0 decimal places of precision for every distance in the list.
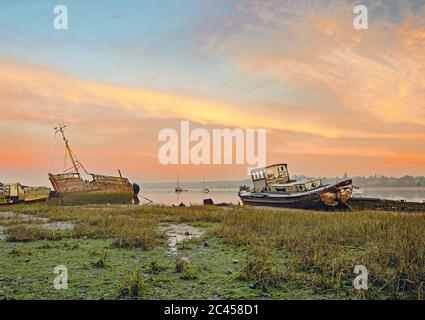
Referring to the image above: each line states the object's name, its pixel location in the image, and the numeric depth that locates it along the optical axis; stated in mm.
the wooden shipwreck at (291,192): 28328
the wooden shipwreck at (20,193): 31188
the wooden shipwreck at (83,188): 38719
